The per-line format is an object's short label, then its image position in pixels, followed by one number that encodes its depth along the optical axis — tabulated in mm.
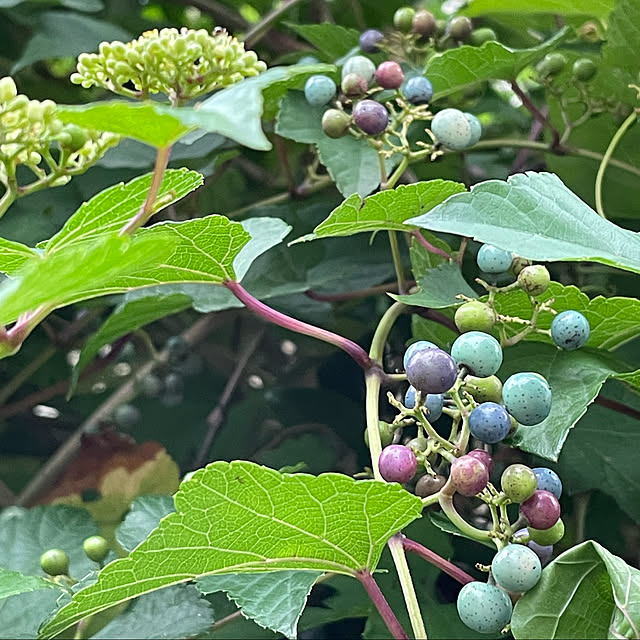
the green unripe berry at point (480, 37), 257
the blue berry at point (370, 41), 249
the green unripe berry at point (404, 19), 248
